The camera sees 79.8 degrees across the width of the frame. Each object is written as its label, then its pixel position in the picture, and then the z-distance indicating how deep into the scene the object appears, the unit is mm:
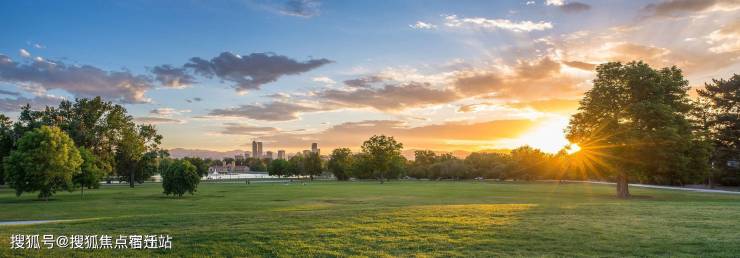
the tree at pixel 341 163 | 134000
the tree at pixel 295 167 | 158750
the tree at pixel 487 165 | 124631
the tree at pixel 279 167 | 161375
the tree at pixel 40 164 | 42594
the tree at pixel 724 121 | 58844
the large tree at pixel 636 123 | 40094
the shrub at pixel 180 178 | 48312
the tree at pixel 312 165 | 148925
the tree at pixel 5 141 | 65062
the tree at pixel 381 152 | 122438
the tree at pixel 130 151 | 80875
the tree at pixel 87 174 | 49688
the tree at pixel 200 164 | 140250
